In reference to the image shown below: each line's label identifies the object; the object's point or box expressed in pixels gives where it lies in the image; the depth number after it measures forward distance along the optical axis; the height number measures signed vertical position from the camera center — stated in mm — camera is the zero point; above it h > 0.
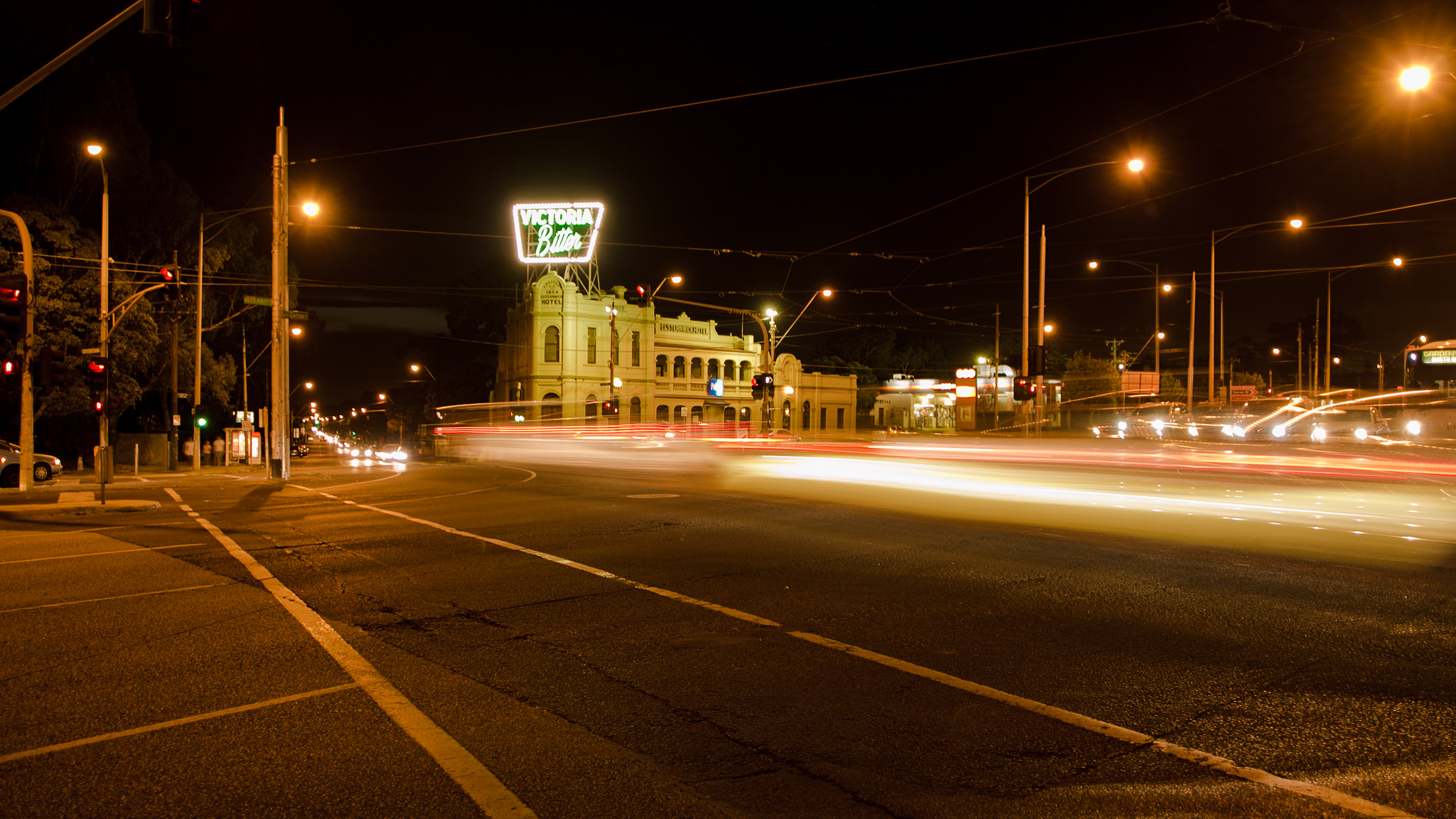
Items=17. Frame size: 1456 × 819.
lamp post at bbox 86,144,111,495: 22688 +4332
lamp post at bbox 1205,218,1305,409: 29308 +5177
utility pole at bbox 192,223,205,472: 36312 +394
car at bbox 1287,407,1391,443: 23938 -474
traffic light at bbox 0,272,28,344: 16672 +1992
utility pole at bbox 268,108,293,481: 23906 +2448
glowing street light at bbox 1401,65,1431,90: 11743 +4619
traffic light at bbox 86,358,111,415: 21969 +767
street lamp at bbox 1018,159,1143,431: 23406 +3636
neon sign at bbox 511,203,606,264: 51875 +10901
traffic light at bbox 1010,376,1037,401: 23812 +544
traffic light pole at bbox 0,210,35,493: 22016 -302
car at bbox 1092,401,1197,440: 30094 -566
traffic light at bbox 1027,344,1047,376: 23406 +1318
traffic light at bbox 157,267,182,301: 25094 +3866
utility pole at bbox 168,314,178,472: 34559 -1045
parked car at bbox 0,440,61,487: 24750 -1857
